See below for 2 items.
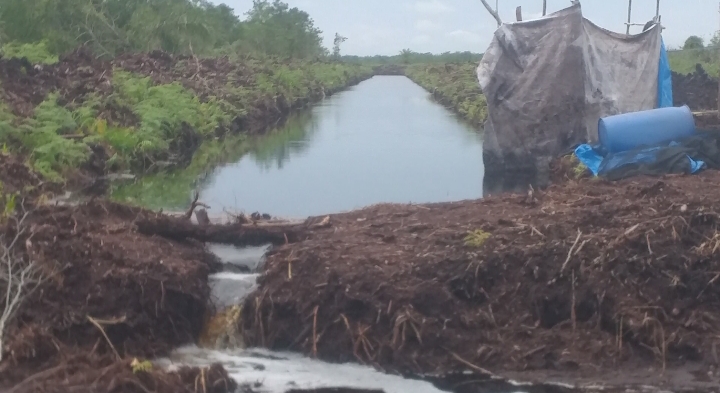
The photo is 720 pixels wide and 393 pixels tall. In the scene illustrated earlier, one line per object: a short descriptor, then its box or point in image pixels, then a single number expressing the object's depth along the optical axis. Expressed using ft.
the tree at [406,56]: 463.42
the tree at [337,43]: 359.40
